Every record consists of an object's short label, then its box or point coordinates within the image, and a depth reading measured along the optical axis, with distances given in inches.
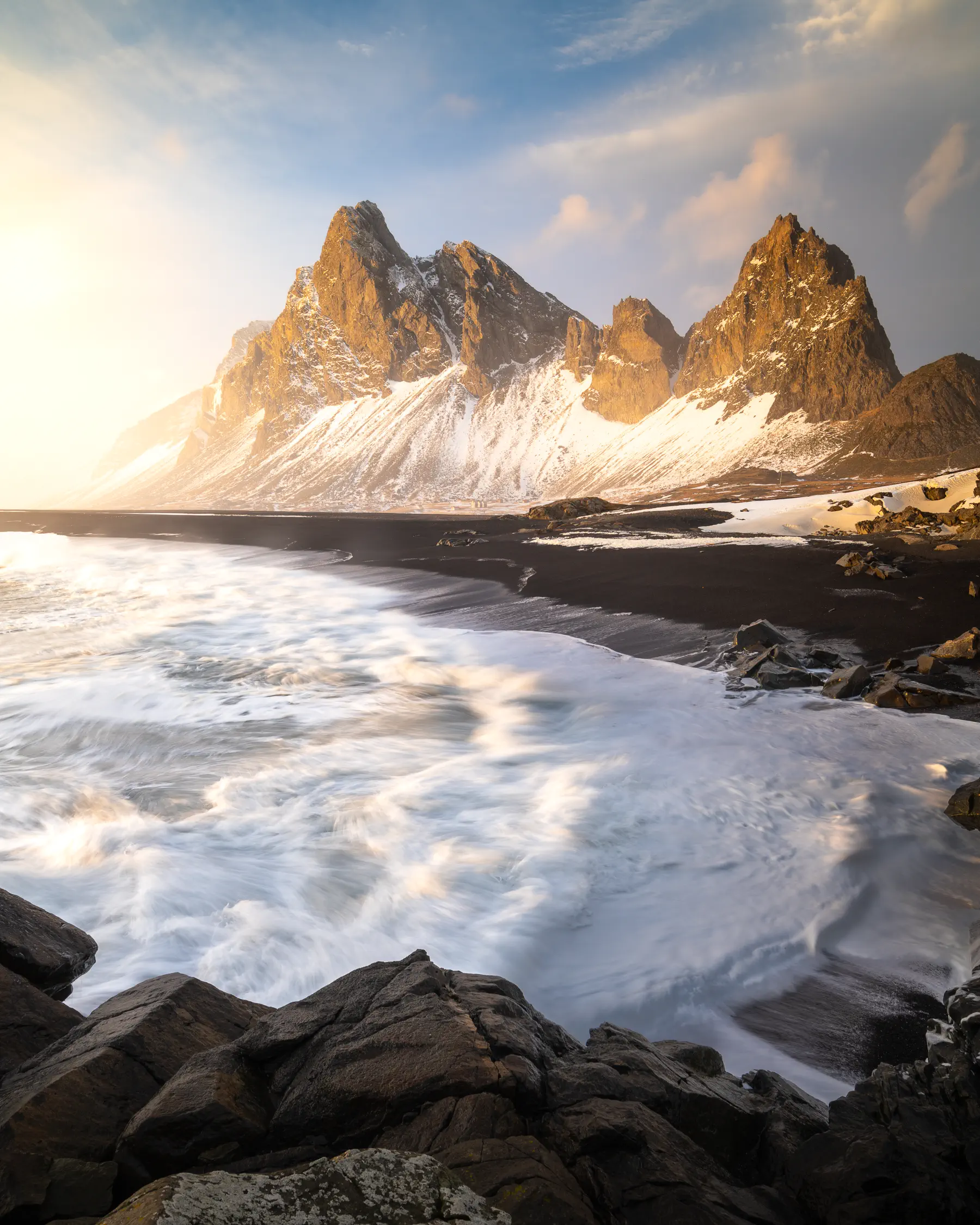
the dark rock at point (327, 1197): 93.6
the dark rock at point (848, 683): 477.1
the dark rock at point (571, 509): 2065.7
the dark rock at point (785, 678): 509.7
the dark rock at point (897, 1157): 115.6
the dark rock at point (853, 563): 805.2
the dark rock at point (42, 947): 178.7
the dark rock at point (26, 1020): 151.6
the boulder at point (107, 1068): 118.7
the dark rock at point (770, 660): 535.2
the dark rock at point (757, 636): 589.9
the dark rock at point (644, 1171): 111.0
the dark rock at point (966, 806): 322.7
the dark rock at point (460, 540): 1601.9
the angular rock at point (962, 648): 498.9
